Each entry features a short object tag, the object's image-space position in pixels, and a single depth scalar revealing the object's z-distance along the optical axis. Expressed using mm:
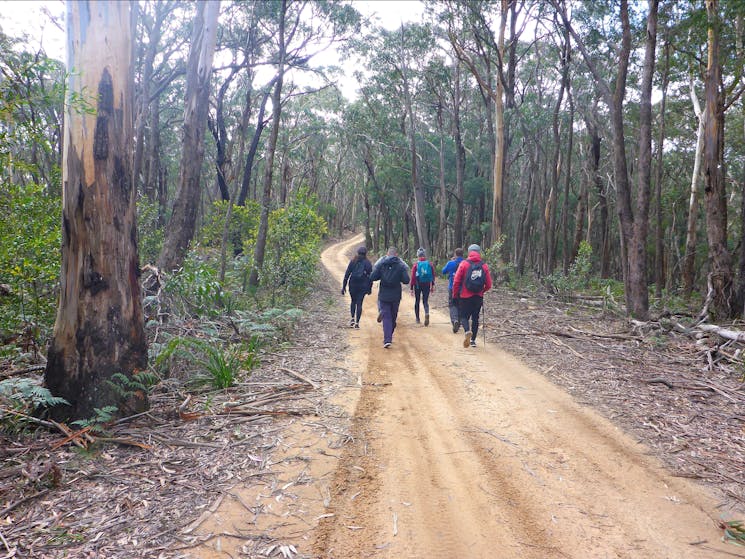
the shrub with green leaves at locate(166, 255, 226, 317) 6512
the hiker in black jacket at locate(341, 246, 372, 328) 9664
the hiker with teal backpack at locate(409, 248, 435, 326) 10453
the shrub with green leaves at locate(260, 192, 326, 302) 12492
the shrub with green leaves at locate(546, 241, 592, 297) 14273
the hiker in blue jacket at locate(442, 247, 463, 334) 9508
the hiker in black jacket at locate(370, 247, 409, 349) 8214
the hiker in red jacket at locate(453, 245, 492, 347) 8312
